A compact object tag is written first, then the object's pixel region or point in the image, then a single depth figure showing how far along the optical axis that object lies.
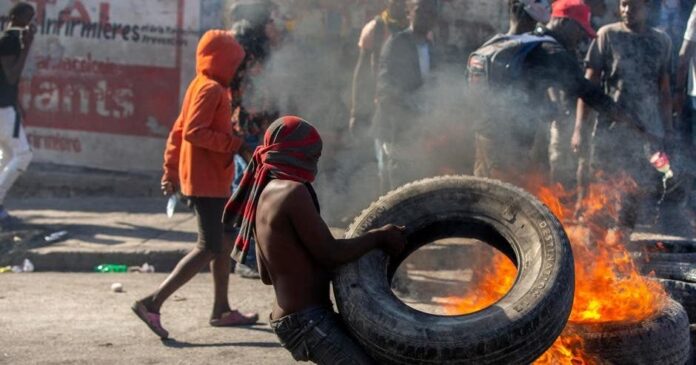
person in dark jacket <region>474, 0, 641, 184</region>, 7.58
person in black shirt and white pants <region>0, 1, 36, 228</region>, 10.56
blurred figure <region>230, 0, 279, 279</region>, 8.46
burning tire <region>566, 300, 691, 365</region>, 5.39
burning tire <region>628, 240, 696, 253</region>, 7.25
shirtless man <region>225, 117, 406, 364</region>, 4.80
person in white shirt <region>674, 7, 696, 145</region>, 9.89
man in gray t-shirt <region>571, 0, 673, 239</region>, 8.76
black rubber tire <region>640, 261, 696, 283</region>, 6.62
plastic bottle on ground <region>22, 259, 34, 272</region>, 9.58
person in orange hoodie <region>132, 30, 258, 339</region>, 7.15
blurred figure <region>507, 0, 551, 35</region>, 7.98
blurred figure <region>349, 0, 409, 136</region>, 10.04
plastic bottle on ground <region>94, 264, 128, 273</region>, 9.52
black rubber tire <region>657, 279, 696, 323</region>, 6.35
